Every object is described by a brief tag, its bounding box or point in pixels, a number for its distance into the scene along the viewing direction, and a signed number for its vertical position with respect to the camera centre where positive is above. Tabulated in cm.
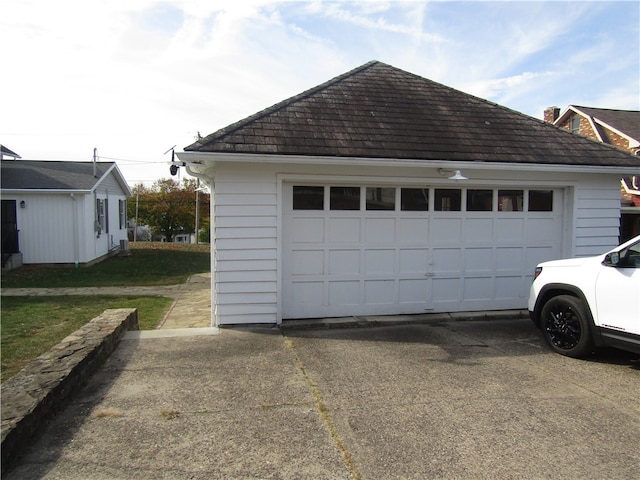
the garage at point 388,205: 710 +13
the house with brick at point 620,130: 1955 +392
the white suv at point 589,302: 508 -105
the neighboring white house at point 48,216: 1620 -20
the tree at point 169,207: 3469 +31
